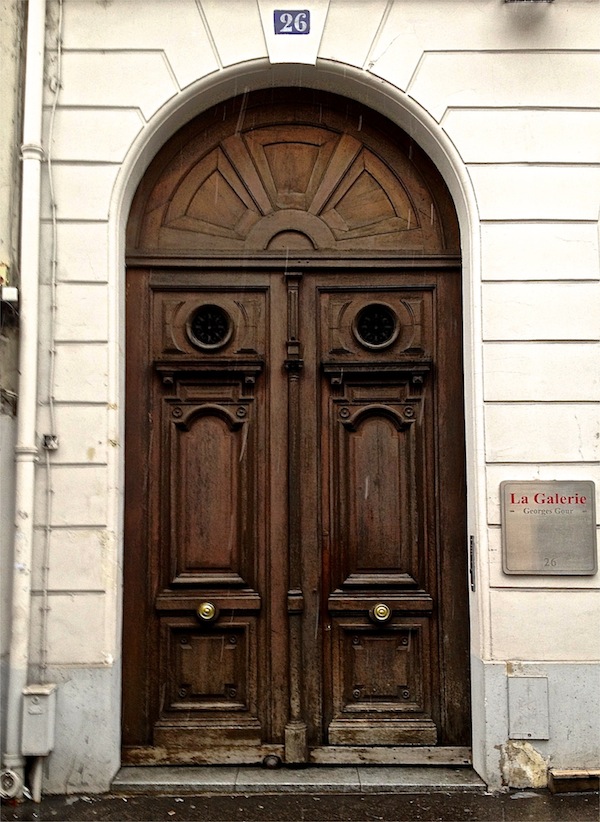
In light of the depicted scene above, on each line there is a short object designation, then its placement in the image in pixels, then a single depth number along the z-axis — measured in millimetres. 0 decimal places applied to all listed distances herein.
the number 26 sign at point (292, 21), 5859
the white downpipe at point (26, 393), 5258
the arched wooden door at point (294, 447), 5832
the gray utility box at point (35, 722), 5207
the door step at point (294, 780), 5359
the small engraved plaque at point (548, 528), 5492
